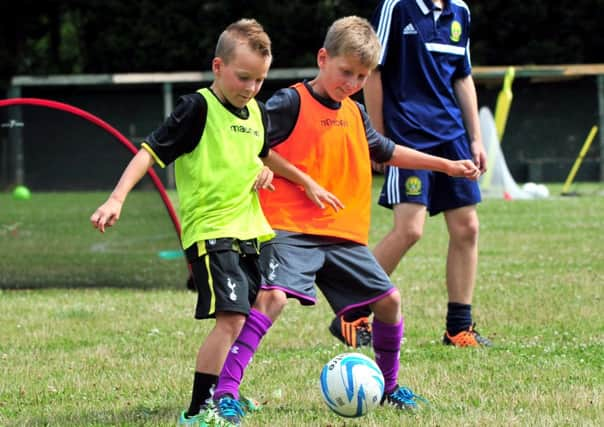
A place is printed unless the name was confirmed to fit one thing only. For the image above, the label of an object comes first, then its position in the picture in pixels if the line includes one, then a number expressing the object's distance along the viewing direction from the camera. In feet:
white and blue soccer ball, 26.45
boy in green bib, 25.93
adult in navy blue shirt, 38.14
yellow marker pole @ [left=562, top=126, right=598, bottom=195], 138.10
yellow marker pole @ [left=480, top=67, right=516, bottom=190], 127.54
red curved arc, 49.60
